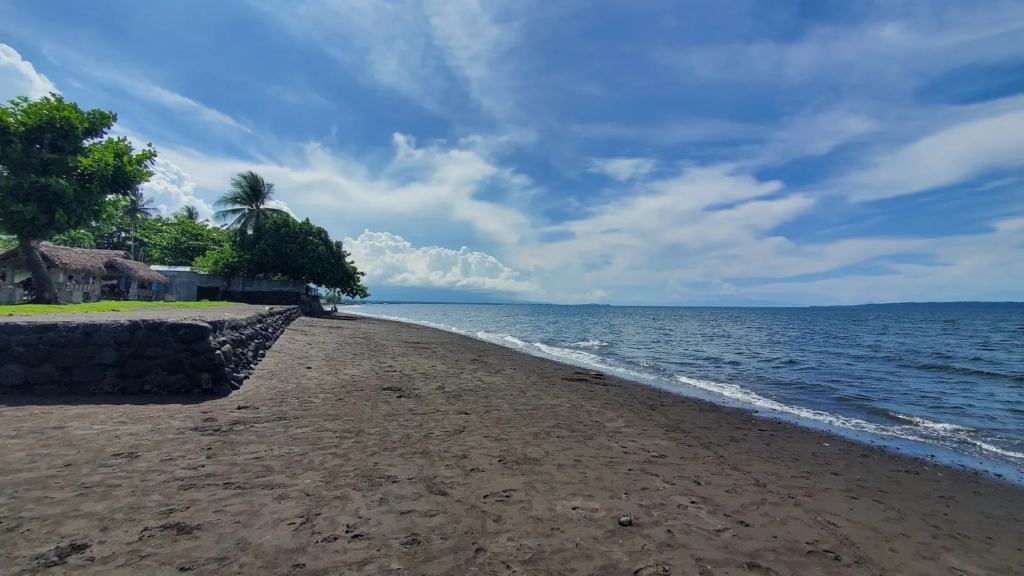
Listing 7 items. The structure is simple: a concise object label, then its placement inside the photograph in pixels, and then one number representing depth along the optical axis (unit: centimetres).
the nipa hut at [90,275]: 2652
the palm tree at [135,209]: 5050
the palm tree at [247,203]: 4628
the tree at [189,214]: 6512
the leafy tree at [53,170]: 2036
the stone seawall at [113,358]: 794
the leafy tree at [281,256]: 3956
